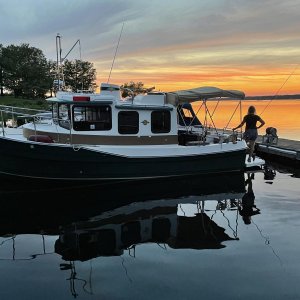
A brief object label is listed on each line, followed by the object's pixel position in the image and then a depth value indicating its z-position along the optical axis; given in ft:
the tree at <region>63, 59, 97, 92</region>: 180.34
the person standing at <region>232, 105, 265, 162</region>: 48.80
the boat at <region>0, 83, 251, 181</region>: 37.83
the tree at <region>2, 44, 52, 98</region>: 278.67
